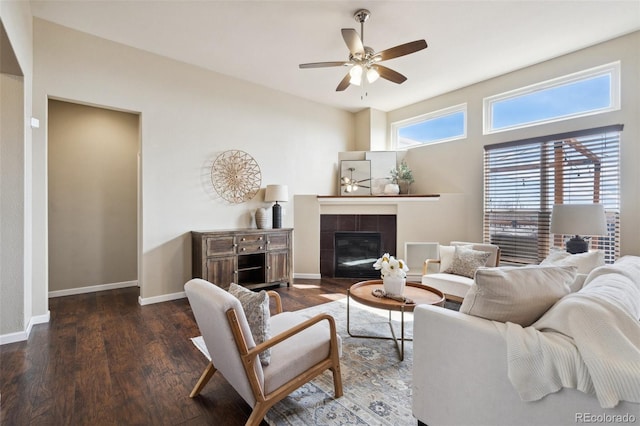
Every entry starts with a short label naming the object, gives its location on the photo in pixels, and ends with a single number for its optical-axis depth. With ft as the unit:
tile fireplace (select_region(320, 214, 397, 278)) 17.38
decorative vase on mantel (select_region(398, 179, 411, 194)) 18.54
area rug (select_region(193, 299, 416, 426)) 5.74
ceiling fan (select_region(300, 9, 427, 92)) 8.67
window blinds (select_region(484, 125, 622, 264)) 11.41
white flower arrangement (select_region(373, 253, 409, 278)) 8.70
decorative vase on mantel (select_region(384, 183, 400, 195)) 17.89
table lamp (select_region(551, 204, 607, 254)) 9.48
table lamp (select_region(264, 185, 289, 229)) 15.51
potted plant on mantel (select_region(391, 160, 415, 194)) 18.20
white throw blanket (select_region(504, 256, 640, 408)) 3.51
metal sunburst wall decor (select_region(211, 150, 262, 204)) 14.64
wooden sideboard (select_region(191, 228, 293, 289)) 12.96
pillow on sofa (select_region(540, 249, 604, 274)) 8.30
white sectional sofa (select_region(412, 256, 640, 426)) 3.61
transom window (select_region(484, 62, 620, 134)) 11.71
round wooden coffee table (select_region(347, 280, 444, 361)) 8.05
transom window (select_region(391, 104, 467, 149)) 16.52
